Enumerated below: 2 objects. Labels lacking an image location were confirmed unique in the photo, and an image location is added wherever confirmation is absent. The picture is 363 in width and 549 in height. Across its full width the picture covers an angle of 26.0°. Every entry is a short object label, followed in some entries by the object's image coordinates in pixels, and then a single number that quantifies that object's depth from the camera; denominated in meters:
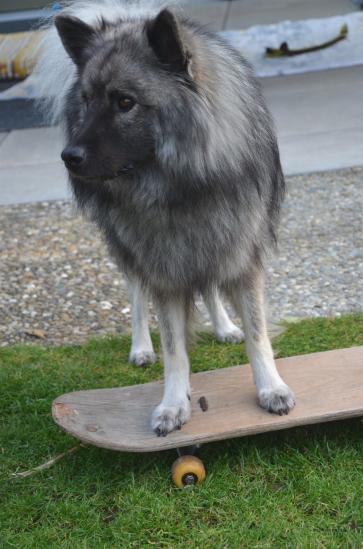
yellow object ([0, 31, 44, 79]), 8.91
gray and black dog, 2.62
